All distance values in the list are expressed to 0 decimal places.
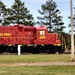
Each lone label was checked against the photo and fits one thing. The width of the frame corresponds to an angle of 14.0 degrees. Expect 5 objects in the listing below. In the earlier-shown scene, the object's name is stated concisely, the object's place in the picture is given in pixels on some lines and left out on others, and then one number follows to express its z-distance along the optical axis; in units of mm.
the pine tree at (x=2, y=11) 67188
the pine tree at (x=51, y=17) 76625
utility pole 24448
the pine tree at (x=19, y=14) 68000
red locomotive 41469
